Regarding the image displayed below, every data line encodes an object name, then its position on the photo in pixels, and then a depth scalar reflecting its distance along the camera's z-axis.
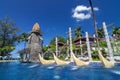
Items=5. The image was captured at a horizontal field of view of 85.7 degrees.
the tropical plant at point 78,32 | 29.47
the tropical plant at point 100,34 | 27.25
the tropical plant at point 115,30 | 25.27
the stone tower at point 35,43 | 19.98
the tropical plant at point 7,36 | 23.48
